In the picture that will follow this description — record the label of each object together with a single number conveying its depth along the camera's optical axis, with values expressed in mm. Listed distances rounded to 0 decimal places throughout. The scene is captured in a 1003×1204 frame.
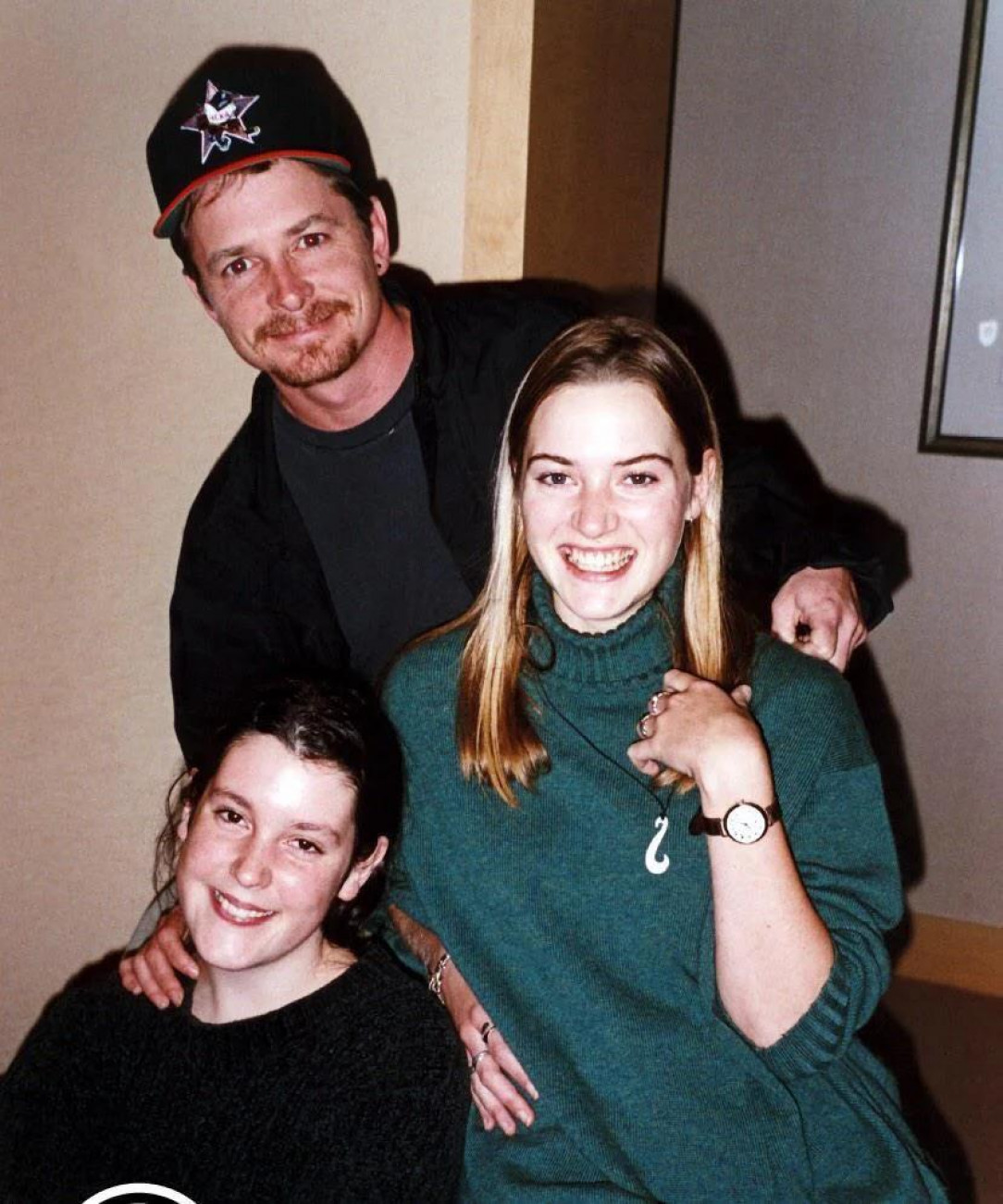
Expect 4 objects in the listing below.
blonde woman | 1317
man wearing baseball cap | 1726
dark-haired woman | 1413
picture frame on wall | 2844
